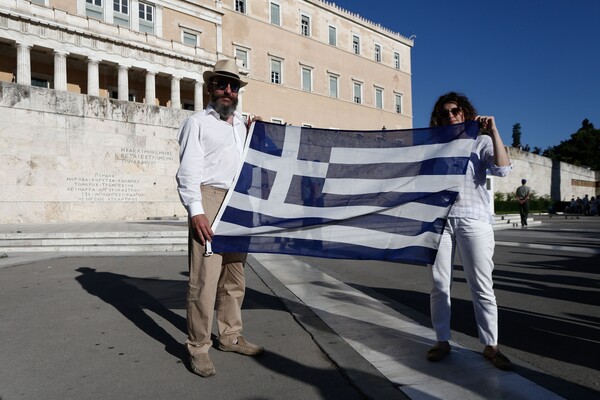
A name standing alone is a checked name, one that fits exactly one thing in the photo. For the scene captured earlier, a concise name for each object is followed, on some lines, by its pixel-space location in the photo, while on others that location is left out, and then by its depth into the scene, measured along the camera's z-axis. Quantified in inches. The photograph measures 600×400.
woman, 123.3
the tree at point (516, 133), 4424.2
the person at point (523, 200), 711.6
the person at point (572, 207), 1641.2
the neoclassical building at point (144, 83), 696.4
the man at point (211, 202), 125.6
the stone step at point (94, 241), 420.4
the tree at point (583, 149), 3147.1
